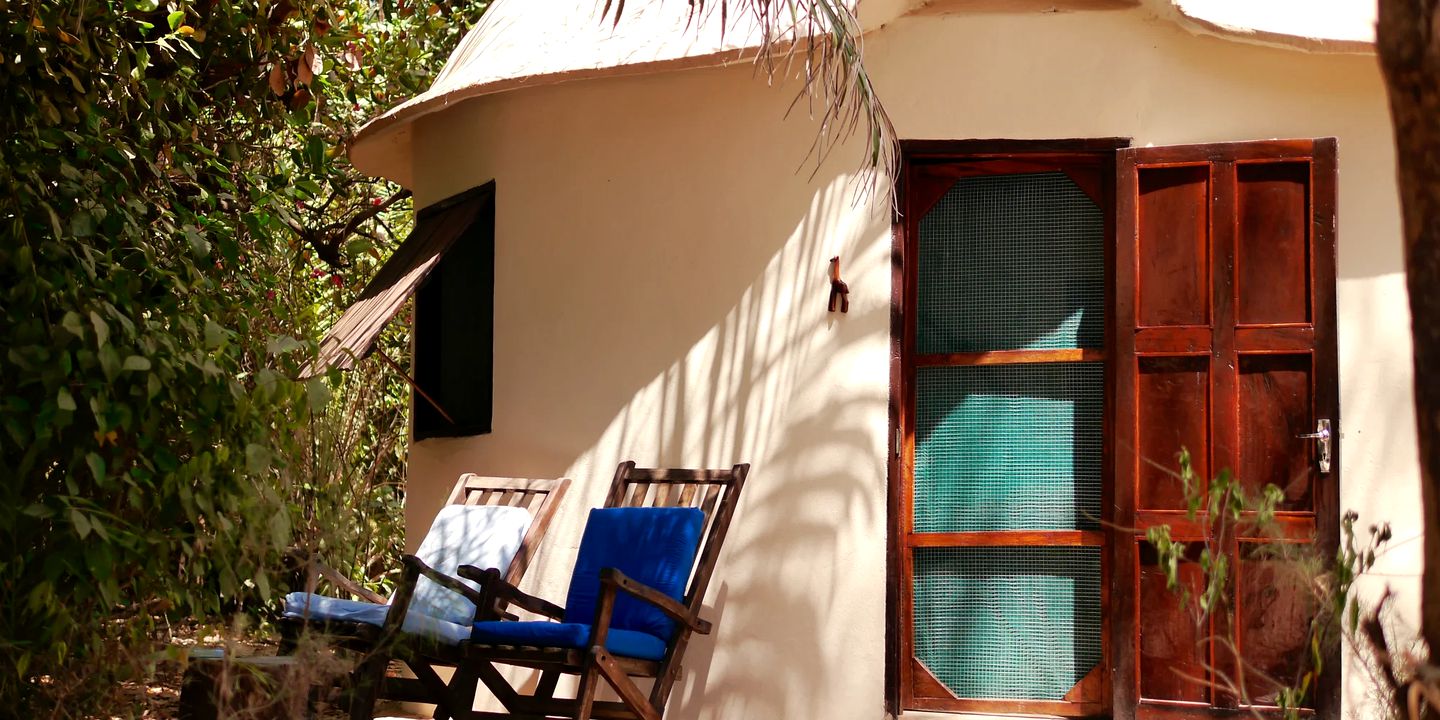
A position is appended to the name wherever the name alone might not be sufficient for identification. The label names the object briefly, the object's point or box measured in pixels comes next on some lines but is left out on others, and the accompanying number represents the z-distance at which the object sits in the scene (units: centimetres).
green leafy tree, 397
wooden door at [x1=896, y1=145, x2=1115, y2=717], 556
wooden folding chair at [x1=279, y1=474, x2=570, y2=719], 514
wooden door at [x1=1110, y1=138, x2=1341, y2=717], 516
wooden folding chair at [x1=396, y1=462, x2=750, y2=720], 502
